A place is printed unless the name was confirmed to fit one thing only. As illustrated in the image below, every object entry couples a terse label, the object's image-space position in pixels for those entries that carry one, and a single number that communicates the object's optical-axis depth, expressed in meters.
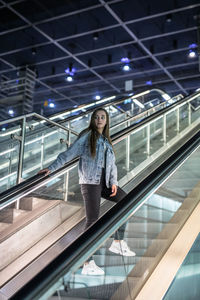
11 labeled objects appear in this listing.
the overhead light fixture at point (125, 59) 13.23
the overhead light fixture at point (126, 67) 13.51
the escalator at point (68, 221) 1.83
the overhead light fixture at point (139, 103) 9.86
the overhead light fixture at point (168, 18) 10.23
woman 2.90
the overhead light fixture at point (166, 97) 10.50
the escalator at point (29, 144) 4.08
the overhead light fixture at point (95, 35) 11.48
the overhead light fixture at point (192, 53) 12.29
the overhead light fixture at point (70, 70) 13.84
